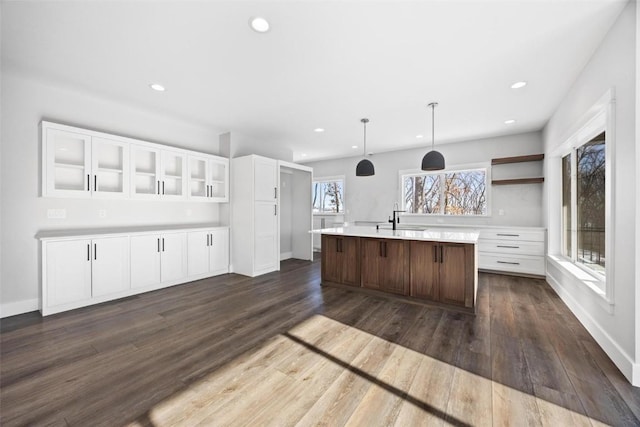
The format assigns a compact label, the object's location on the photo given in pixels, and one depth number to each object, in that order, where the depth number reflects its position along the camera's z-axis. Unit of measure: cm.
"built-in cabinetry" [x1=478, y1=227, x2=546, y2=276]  473
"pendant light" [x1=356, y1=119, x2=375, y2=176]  438
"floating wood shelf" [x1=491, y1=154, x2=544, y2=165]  496
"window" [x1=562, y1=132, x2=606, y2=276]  289
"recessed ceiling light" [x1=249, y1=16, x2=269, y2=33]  215
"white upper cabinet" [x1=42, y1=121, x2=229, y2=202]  327
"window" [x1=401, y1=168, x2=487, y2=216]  580
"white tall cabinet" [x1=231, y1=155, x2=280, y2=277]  492
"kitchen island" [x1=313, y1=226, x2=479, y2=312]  325
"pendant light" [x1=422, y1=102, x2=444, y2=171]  371
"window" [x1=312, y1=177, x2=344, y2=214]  788
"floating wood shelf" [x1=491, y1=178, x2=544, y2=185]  498
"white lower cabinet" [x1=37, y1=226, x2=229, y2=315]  315
